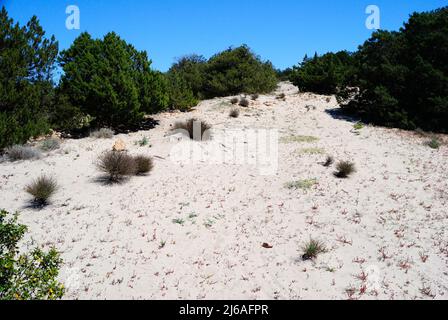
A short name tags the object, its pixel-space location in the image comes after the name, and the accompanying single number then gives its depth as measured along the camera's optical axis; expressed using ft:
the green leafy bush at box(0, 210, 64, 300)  11.66
